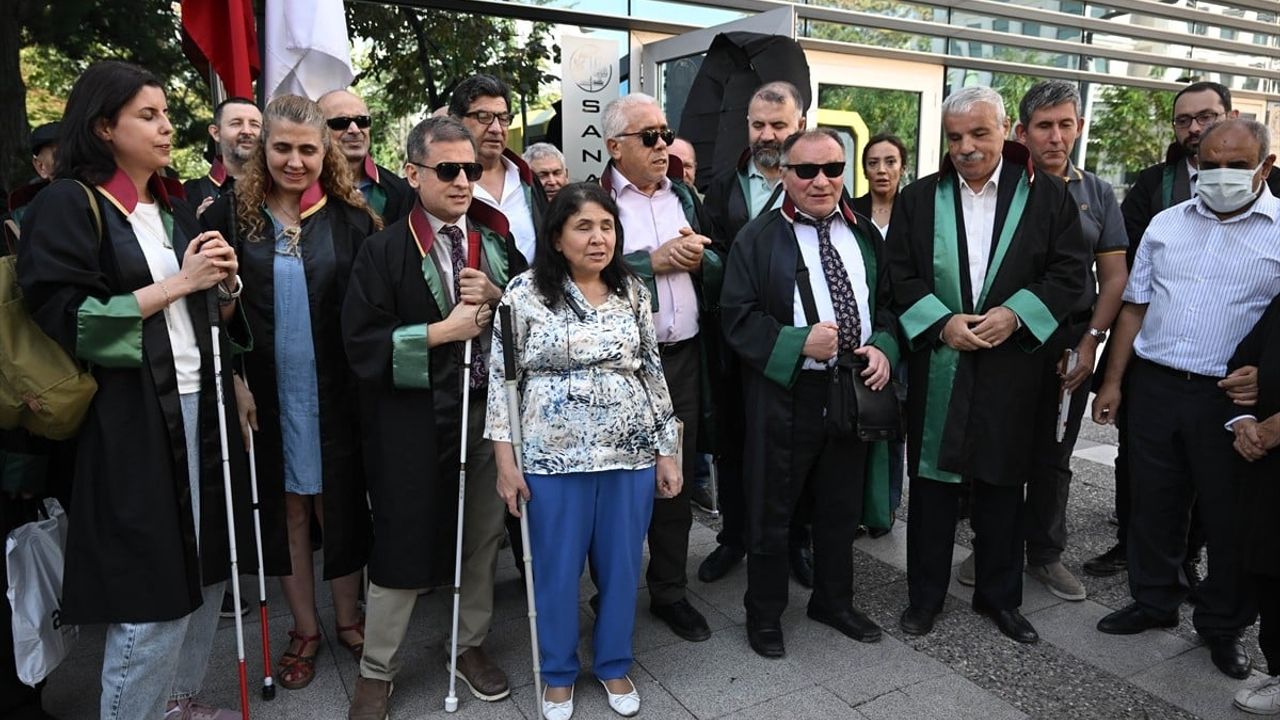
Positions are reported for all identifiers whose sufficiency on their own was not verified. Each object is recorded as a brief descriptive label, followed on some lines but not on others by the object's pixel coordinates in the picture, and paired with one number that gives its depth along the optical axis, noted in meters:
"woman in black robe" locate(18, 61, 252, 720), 2.59
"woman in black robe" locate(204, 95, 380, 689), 3.24
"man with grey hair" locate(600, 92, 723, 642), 3.83
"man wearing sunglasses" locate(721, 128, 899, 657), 3.60
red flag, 4.50
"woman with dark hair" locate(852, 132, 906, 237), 5.01
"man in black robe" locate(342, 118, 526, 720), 3.10
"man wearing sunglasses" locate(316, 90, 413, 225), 4.02
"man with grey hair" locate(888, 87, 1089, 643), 3.64
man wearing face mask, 3.50
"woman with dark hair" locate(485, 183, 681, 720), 3.09
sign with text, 6.80
